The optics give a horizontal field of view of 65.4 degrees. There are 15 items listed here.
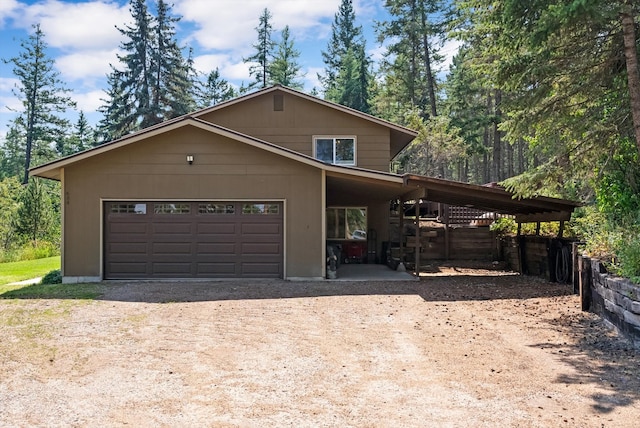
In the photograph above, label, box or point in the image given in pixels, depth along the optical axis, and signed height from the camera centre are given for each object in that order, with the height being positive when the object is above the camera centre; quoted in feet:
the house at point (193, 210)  40.93 +1.34
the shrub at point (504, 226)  58.39 -0.18
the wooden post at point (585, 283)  26.13 -3.15
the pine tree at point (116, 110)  115.96 +28.12
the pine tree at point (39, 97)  135.95 +36.61
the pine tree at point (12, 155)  167.43 +26.39
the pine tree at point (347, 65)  125.59 +44.21
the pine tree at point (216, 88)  143.13 +40.03
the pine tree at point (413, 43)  104.06 +39.61
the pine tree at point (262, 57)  126.82 +43.22
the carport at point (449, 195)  38.32 +2.60
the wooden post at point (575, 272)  30.84 -3.10
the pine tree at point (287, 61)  125.18 +42.25
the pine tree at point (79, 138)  159.63 +30.81
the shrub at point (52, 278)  41.16 -4.25
